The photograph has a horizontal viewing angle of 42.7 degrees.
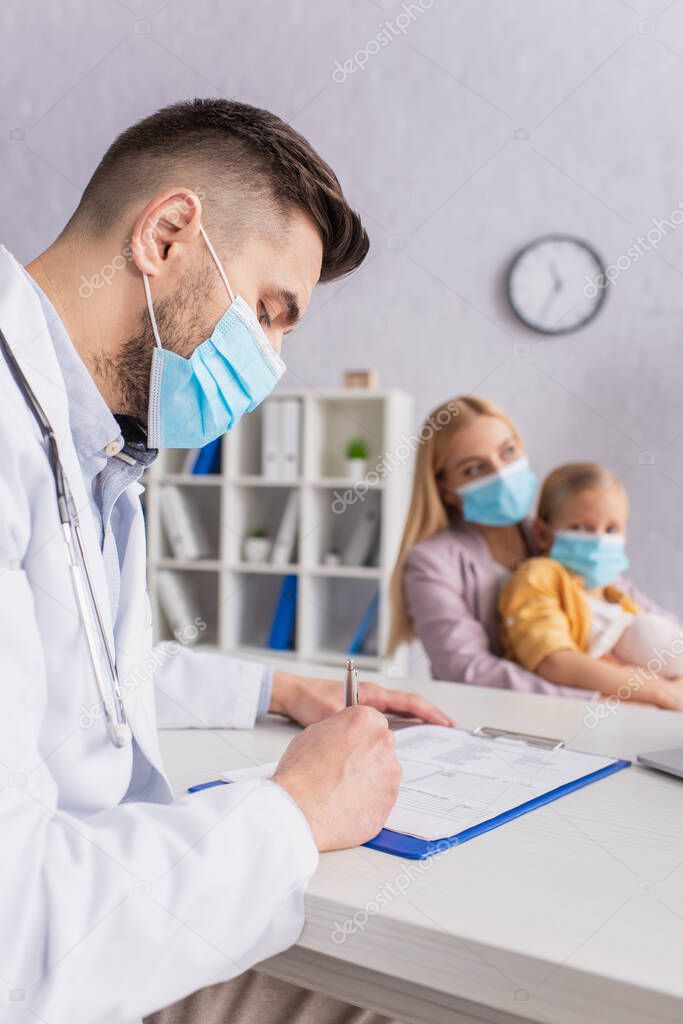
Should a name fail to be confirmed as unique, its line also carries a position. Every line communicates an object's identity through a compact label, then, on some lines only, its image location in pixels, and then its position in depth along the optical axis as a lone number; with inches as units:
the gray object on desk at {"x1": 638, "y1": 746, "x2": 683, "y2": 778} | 37.3
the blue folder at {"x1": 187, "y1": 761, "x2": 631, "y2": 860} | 27.8
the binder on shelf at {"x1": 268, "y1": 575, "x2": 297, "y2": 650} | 137.1
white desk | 21.6
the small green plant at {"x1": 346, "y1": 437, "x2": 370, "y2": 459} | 132.6
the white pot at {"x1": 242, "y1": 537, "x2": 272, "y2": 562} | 139.8
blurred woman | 81.7
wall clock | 128.3
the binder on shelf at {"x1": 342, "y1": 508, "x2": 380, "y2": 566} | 134.6
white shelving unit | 133.0
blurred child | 74.8
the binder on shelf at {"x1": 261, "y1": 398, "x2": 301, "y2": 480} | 134.8
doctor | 23.5
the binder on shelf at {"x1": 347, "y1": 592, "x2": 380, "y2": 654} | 133.3
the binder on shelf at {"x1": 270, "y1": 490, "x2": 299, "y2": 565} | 135.9
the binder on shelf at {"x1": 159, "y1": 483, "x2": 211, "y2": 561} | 140.9
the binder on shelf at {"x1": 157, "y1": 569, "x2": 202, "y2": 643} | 142.3
